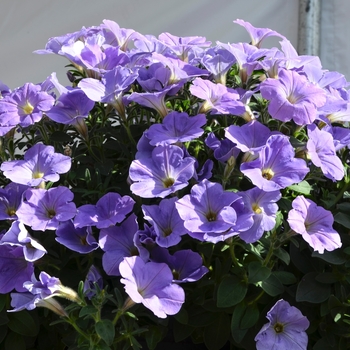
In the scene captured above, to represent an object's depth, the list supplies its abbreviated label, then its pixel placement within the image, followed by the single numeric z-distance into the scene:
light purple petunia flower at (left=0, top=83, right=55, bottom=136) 0.97
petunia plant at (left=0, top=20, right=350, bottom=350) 0.89
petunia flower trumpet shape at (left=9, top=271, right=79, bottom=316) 0.87
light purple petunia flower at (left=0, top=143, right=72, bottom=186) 0.93
